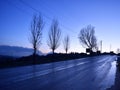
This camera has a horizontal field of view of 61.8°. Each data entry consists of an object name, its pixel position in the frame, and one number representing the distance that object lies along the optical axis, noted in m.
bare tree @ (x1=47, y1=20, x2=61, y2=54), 25.11
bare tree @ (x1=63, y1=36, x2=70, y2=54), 33.59
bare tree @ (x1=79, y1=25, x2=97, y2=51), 47.50
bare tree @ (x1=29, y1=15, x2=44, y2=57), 18.41
